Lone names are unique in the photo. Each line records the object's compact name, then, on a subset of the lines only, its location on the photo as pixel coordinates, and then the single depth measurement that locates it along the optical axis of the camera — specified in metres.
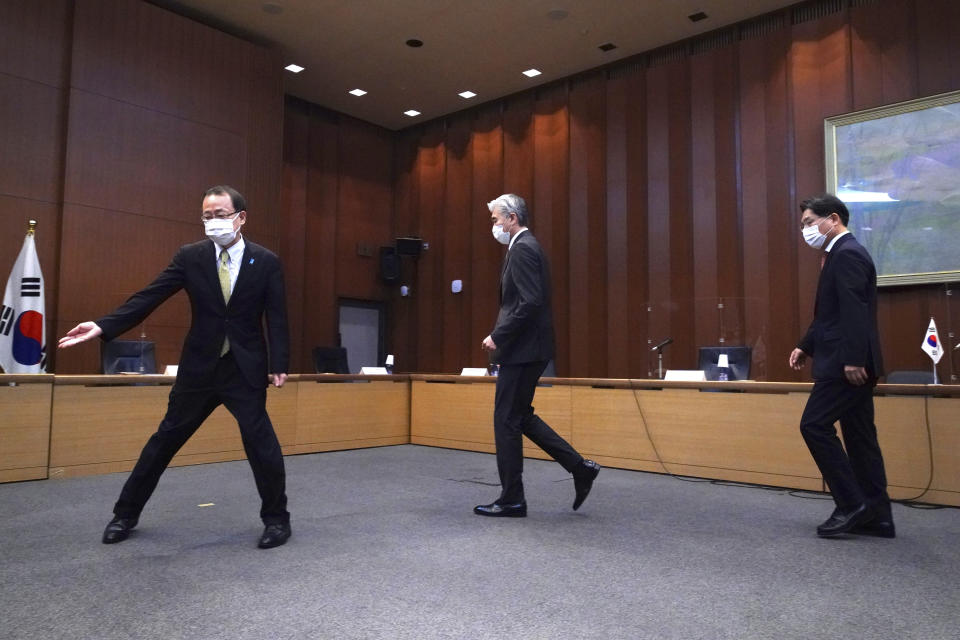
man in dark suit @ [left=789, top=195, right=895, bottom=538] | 2.59
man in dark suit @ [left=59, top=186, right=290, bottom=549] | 2.38
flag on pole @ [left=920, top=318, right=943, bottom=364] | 4.61
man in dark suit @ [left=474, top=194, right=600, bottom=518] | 2.88
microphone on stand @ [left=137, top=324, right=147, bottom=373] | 4.91
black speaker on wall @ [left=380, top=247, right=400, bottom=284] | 9.15
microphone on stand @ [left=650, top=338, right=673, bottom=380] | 5.16
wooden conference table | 3.50
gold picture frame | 5.37
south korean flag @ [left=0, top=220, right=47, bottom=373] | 4.92
